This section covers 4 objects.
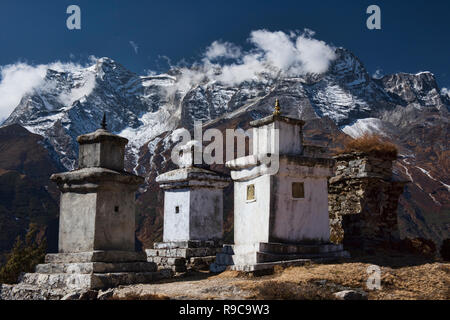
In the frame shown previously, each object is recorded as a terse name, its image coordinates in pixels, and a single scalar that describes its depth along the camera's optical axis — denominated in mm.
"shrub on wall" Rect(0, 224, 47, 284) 22064
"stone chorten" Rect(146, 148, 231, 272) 12867
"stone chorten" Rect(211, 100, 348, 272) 11055
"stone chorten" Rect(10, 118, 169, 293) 9836
